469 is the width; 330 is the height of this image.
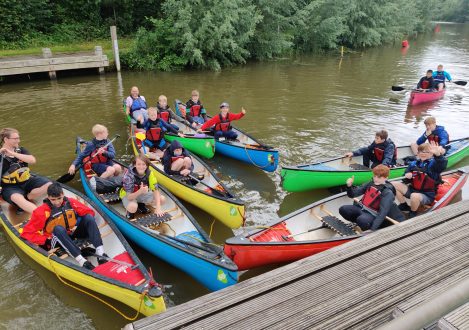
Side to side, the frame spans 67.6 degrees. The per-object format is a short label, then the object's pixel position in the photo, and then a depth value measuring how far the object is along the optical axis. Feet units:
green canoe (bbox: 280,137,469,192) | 23.85
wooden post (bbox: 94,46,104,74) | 57.98
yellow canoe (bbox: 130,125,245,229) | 20.10
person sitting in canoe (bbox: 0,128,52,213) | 19.56
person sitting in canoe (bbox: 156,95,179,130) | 34.06
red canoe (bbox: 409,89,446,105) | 46.21
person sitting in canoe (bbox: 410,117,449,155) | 26.61
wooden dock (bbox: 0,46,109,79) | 51.60
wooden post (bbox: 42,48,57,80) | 54.75
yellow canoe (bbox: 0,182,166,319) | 13.80
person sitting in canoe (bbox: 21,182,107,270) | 15.70
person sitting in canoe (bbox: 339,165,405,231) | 17.53
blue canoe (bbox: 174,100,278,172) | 27.25
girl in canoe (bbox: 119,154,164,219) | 19.23
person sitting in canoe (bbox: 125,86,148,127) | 34.45
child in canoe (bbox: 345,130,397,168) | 24.35
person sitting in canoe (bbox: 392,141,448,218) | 19.85
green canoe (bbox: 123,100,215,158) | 28.71
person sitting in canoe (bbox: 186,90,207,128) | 35.58
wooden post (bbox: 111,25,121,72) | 57.21
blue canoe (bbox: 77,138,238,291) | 15.29
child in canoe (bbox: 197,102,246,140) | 30.40
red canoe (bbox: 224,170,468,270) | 16.63
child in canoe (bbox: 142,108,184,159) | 28.12
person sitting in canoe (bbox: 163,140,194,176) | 23.61
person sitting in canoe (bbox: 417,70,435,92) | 47.15
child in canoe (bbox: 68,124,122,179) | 23.09
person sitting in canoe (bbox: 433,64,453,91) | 47.67
